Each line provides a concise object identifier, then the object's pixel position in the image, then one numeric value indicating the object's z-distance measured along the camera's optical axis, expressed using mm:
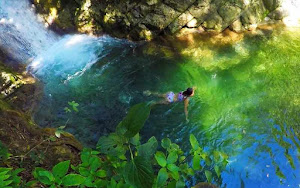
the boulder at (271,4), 7151
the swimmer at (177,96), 4810
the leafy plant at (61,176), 1376
